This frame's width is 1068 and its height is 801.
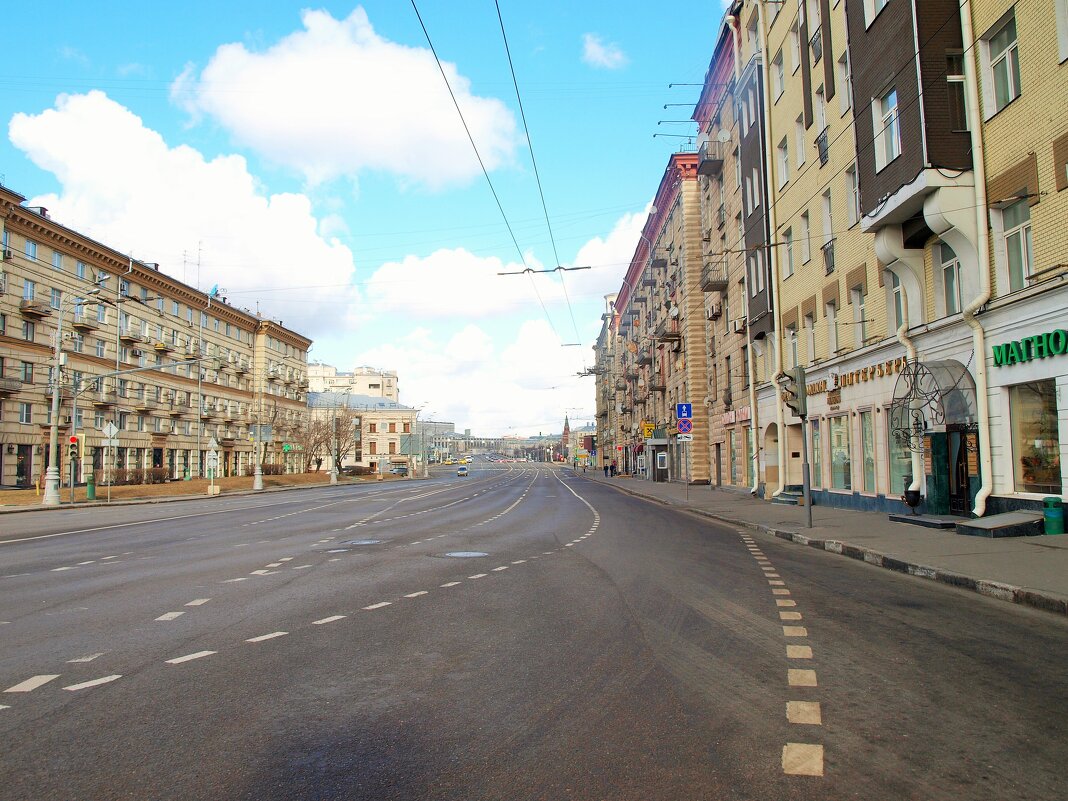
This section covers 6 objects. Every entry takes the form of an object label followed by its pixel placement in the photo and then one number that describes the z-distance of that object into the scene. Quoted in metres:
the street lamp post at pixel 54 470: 33.59
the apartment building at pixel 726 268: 34.75
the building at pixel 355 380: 148.88
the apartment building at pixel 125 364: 47.31
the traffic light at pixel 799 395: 16.94
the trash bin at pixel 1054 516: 12.92
